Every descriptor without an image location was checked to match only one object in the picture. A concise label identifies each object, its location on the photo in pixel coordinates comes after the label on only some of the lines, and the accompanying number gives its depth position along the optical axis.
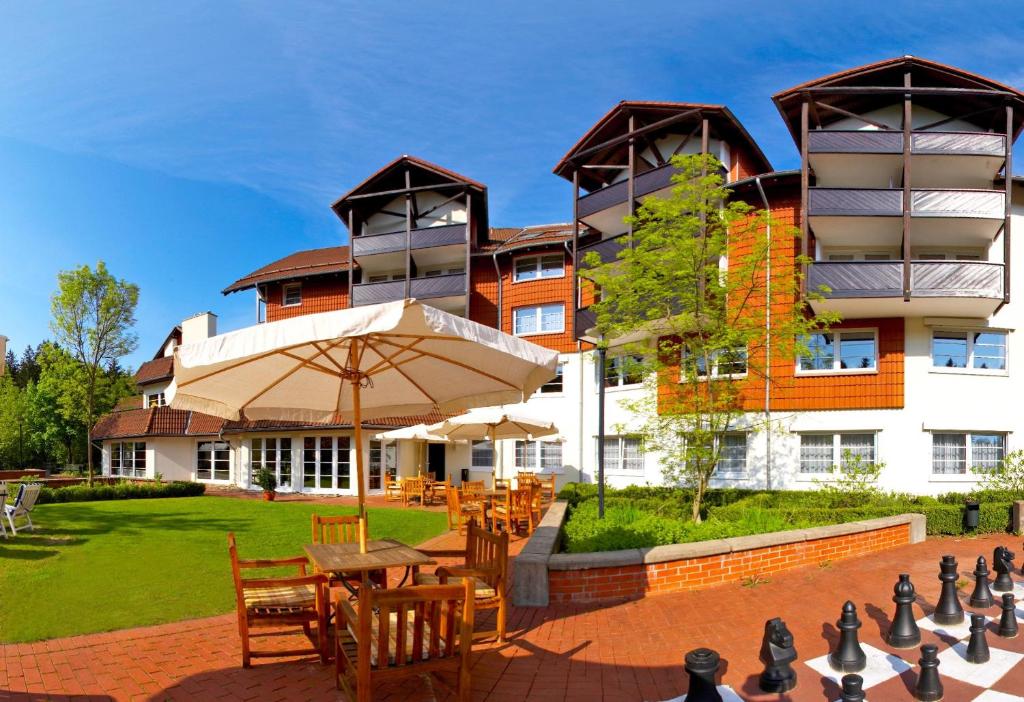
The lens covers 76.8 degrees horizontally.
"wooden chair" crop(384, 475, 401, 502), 20.64
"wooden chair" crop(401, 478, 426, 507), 19.16
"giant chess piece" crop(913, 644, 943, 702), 4.28
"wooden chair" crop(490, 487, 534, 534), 12.25
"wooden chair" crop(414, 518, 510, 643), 5.48
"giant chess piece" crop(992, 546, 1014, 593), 7.20
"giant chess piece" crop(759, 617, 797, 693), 4.55
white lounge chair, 11.84
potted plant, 22.80
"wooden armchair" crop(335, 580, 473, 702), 3.71
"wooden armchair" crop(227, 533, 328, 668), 5.07
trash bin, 12.66
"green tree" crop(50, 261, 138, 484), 23.19
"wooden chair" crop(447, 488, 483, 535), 12.14
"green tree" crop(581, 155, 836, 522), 12.23
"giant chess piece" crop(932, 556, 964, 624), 6.08
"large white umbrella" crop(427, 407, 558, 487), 14.33
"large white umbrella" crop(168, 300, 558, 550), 4.34
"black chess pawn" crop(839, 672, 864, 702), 3.64
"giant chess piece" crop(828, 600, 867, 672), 4.90
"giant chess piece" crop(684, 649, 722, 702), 3.66
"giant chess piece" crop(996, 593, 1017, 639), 5.66
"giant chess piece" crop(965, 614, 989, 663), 5.07
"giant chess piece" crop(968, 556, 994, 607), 6.75
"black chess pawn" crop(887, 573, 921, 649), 5.48
